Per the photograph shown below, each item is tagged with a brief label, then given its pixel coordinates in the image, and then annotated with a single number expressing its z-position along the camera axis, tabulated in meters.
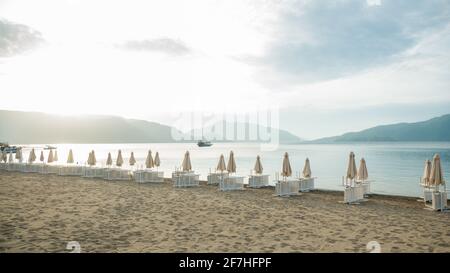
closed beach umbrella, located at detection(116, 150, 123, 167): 22.14
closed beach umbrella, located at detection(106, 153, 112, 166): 22.62
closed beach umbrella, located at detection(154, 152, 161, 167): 20.25
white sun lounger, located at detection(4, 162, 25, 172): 26.08
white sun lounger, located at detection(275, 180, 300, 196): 14.53
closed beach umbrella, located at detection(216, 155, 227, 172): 17.88
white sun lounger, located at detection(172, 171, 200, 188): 17.52
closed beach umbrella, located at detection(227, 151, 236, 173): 17.72
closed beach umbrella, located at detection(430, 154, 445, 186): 12.09
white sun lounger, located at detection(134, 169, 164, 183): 19.33
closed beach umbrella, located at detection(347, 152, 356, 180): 14.02
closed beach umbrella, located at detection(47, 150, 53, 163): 24.63
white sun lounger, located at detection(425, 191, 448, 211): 11.61
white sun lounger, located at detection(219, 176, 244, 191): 16.34
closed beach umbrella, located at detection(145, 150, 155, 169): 19.94
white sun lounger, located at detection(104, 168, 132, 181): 20.59
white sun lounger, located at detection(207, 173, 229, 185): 19.09
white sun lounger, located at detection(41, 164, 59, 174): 24.20
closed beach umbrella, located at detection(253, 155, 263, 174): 17.49
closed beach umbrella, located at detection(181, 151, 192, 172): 18.12
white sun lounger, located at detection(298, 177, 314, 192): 16.34
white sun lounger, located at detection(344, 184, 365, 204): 12.92
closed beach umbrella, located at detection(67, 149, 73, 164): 24.62
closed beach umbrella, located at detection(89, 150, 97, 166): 22.46
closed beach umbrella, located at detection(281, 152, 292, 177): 16.11
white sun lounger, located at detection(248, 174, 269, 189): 17.78
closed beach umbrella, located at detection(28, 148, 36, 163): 25.59
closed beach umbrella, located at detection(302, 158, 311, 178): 16.50
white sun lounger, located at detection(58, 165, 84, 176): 22.97
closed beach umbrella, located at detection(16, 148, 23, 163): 27.61
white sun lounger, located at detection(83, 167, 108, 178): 21.54
